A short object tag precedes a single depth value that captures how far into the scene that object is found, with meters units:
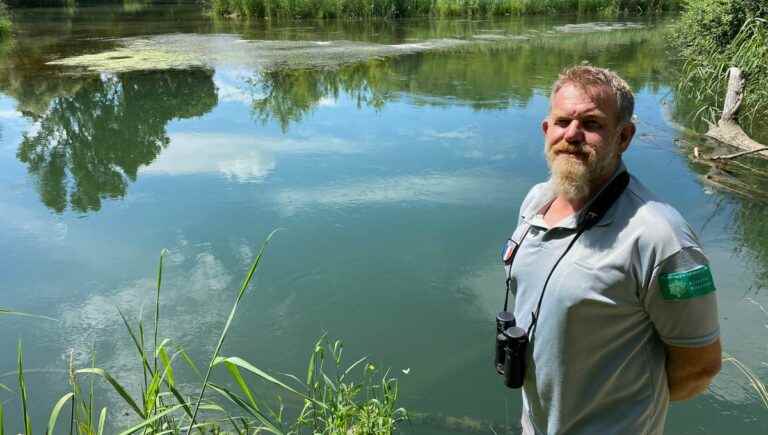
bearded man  1.06
